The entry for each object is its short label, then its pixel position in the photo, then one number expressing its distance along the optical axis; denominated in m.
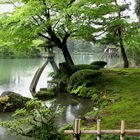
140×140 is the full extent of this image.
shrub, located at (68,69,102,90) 16.17
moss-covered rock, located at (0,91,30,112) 12.39
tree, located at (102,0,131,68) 17.84
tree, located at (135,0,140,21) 22.16
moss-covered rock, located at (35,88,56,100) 15.37
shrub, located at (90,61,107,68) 21.55
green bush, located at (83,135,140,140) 7.52
